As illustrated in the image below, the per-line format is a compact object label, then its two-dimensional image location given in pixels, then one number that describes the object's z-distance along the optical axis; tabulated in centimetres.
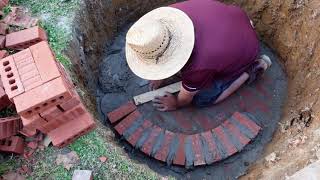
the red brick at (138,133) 233
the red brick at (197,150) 225
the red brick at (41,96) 163
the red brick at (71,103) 174
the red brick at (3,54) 195
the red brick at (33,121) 172
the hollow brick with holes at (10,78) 166
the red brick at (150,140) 230
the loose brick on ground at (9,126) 182
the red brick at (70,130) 185
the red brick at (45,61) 166
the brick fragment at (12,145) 183
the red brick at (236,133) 231
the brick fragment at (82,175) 176
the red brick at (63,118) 180
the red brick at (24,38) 200
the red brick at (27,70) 166
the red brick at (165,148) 228
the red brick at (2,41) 204
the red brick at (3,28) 209
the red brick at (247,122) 234
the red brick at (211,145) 227
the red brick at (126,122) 237
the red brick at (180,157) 226
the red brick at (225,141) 229
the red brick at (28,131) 182
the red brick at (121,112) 241
